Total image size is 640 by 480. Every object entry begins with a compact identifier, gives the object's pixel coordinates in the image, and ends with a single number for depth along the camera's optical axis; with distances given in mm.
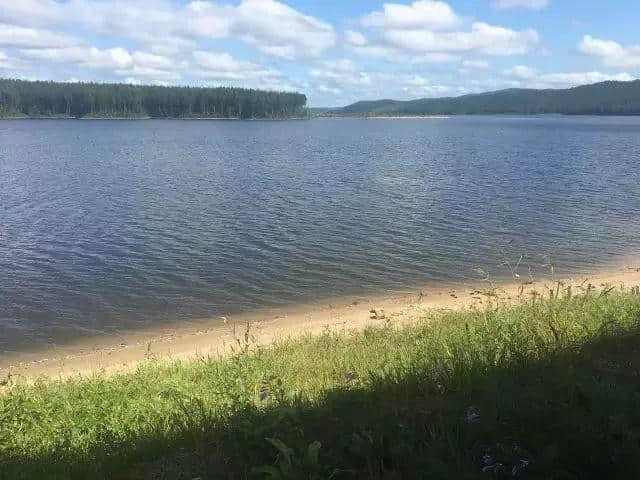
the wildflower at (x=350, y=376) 5883
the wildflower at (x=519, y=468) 3551
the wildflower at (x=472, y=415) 4293
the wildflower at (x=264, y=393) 5715
